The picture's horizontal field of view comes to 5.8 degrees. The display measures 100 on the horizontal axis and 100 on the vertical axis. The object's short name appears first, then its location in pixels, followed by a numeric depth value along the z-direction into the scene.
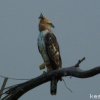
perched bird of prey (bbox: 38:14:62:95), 20.40
